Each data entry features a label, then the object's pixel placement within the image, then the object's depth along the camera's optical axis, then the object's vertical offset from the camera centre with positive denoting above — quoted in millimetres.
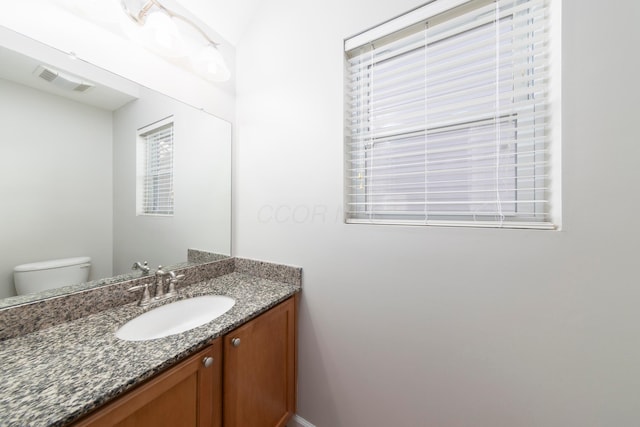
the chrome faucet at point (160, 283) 1142 -364
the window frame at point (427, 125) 791 +381
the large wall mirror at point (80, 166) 809 +191
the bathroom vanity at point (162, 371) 540 -443
